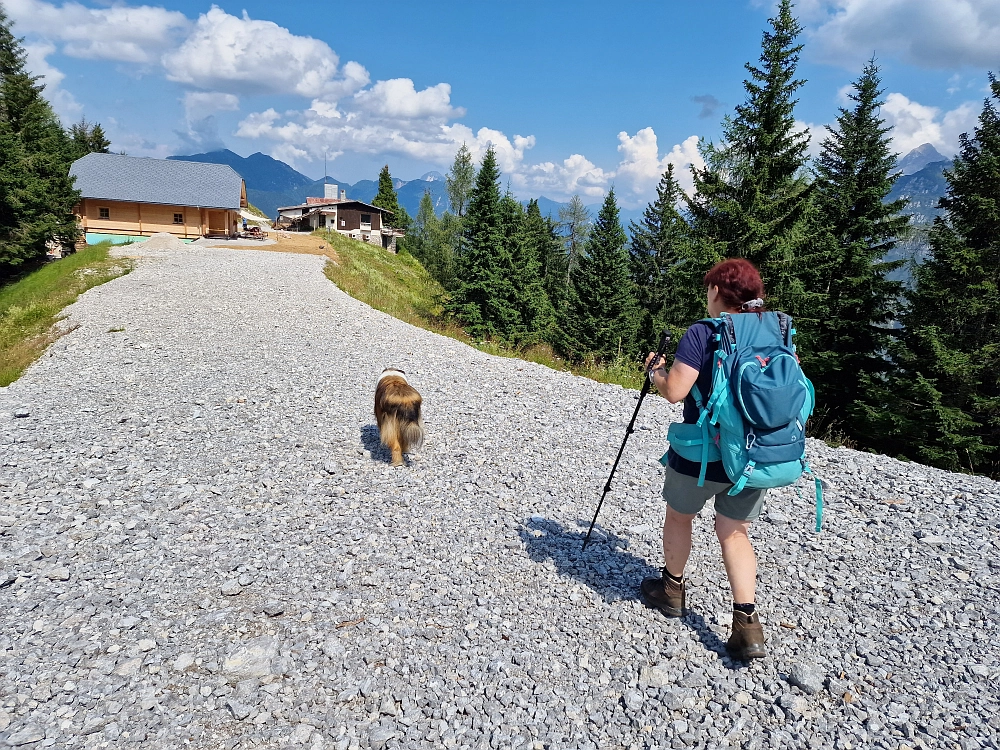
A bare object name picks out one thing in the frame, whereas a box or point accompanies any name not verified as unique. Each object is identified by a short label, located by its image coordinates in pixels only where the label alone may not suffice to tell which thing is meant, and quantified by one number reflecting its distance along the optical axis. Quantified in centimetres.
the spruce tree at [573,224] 6604
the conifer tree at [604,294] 3284
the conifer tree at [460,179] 6588
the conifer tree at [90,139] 5181
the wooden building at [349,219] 6538
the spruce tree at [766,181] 1734
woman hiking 332
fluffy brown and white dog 687
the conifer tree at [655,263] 3622
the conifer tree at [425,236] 6725
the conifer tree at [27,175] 2889
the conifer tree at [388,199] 7806
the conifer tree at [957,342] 1472
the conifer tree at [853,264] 1955
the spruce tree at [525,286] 3222
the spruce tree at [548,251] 5228
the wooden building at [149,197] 3869
